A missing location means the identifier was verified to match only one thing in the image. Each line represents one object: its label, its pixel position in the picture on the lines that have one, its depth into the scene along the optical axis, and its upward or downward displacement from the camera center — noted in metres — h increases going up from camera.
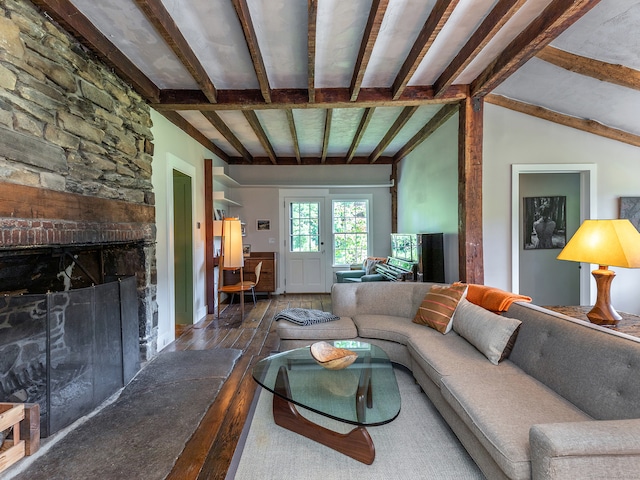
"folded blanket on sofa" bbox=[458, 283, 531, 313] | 2.38 -0.50
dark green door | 4.30 -0.14
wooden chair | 4.65 -0.74
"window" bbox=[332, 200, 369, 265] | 6.52 +0.14
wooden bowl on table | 2.04 -0.82
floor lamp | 4.62 -0.16
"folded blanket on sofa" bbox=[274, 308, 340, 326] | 2.96 -0.79
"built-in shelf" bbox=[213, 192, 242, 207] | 4.96 +0.67
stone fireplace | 1.73 +0.23
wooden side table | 1.85 -0.57
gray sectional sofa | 1.11 -0.81
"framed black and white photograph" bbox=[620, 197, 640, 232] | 3.40 +0.29
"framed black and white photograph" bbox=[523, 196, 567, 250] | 4.17 +0.18
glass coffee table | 1.66 -0.92
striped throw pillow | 2.58 -0.62
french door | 6.46 -0.28
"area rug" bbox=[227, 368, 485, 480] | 1.62 -1.24
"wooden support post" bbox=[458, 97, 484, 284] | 3.22 +0.52
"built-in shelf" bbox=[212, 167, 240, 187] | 4.95 +1.04
